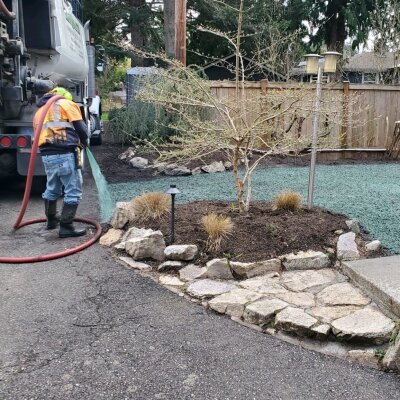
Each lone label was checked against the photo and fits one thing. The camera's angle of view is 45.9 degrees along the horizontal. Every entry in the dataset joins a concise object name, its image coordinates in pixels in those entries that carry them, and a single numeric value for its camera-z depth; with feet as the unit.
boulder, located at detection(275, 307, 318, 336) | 10.34
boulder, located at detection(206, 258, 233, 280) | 13.43
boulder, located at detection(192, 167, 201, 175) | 29.24
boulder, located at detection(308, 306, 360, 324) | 10.79
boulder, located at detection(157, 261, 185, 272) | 14.01
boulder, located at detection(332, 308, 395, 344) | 9.99
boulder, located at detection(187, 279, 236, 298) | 12.38
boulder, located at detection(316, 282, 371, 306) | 11.54
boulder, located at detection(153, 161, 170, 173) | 27.67
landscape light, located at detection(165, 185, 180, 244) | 14.65
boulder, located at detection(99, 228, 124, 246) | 16.10
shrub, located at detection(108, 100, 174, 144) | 31.86
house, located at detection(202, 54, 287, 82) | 73.05
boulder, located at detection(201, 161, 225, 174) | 29.51
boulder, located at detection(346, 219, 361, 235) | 15.94
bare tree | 16.05
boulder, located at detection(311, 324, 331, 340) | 10.21
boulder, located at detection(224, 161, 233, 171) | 30.80
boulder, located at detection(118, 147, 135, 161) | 31.86
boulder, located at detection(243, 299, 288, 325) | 10.89
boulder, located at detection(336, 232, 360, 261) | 14.05
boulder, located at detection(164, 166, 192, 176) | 28.76
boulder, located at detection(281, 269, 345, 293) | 12.63
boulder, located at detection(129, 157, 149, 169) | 30.07
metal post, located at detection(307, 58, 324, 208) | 16.33
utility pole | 32.81
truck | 19.90
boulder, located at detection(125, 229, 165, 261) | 14.66
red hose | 14.65
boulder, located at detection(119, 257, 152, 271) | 14.18
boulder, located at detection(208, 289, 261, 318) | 11.39
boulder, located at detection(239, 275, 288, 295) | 12.33
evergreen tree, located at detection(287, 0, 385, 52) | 52.85
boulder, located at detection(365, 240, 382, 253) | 14.53
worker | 16.10
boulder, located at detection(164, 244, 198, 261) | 14.23
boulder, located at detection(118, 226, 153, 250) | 15.38
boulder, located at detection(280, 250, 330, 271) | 13.87
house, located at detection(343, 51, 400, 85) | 52.71
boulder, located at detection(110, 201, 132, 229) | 16.98
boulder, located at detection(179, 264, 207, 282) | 13.39
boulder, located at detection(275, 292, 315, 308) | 11.55
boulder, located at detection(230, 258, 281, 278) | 13.39
